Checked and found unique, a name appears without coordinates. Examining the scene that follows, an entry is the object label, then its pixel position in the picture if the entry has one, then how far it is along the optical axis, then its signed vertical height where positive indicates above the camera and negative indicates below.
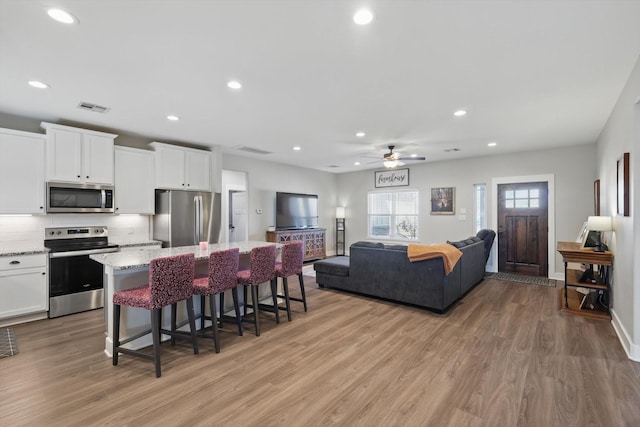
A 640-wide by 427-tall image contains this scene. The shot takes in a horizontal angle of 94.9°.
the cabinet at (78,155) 3.94 +0.81
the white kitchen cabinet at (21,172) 3.67 +0.51
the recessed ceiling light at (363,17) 1.94 +1.33
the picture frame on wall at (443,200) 7.21 +0.35
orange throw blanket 3.90 -0.54
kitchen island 2.73 -0.70
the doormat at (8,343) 2.90 -1.39
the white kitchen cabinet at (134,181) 4.58 +0.51
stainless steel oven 3.86 -0.80
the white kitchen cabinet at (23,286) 3.53 -0.92
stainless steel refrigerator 4.89 -0.09
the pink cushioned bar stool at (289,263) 3.77 -0.65
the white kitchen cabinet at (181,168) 5.02 +0.82
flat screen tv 7.41 +0.06
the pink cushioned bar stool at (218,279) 2.93 -0.70
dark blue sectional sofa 4.00 -0.94
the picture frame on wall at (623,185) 2.88 +0.31
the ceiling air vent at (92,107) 3.54 +1.30
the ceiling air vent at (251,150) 5.83 +1.31
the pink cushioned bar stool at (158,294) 2.49 -0.73
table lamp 3.62 -0.13
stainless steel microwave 4.01 +0.20
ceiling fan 5.60 +1.04
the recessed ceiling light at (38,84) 2.96 +1.31
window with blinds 8.03 -0.03
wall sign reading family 8.04 +1.02
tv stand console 7.13 -0.65
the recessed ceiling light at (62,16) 1.94 +1.32
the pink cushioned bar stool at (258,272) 3.37 -0.70
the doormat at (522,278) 5.61 -1.30
